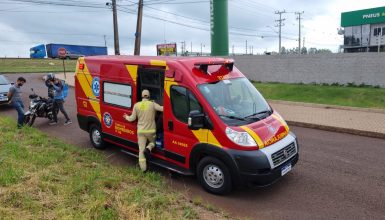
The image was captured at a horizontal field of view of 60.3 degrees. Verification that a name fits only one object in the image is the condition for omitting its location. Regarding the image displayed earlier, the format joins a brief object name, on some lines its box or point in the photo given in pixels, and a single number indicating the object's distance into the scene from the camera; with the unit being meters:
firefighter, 6.34
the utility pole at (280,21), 77.97
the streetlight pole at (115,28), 24.44
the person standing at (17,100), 10.36
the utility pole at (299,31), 71.41
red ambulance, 5.27
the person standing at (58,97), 11.30
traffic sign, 25.24
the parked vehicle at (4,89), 14.50
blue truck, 56.91
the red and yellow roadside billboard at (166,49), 31.81
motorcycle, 11.09
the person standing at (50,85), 11.38
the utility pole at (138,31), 23.31
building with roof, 40.97
